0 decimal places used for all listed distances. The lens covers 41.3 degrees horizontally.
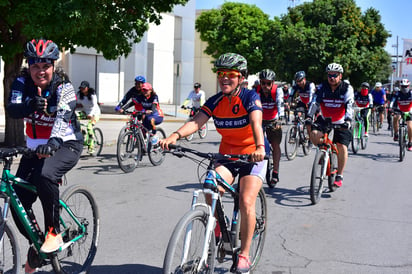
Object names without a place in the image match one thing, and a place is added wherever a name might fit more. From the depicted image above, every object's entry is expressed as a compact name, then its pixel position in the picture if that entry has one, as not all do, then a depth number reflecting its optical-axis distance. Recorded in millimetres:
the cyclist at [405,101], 13982
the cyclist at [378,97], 20312
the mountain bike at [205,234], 3557
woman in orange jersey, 4434
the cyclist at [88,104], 12703
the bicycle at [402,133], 13320
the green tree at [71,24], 9914
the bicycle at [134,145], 10406
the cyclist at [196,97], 17625
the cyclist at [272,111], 9188
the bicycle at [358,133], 14422
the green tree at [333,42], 35906
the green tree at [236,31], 48625
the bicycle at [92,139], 12367
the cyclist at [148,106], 11297
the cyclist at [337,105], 8422
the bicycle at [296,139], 12770
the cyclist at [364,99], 15877
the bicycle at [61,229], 3701
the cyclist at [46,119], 4039
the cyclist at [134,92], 11242
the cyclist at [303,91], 12930
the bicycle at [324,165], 7914
